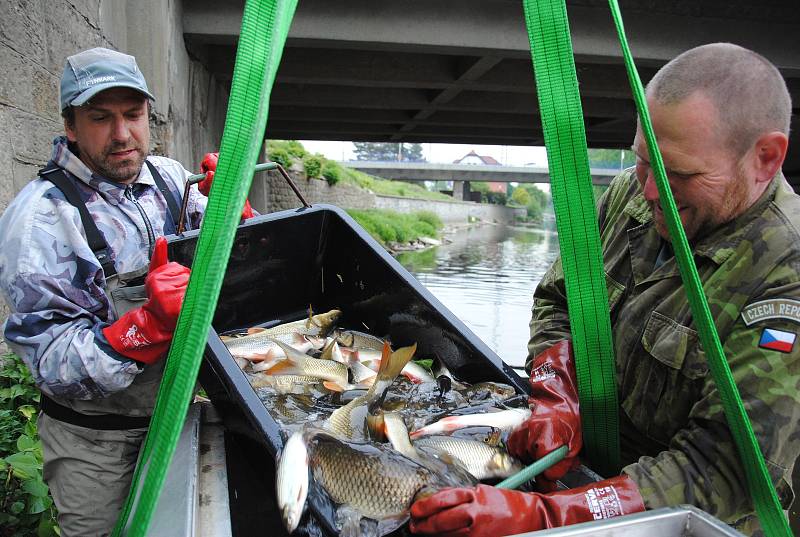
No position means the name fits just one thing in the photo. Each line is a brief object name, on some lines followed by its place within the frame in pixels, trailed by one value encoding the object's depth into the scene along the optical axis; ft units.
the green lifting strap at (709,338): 4.22
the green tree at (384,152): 343.26
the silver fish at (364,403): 5.99
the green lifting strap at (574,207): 4.54
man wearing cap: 6.81
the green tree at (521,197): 309.22
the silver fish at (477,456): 5.45
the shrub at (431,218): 130.62
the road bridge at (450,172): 140.97
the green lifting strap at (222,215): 3.39
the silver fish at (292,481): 4.20
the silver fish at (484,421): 6.10
